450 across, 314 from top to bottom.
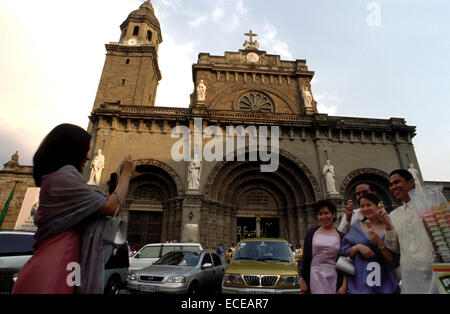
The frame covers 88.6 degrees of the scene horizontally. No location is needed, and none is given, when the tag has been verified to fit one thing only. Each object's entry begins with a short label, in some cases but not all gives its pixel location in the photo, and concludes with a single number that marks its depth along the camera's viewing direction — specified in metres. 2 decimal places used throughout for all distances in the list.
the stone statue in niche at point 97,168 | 15.56
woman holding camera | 1.44
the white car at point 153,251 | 8.91
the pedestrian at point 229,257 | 6.40
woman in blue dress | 2.70
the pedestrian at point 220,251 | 14.02
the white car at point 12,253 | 5.45
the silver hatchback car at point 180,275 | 5.90
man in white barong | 2.45
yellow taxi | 4.95
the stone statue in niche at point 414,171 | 16.81
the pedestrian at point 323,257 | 3.21
